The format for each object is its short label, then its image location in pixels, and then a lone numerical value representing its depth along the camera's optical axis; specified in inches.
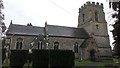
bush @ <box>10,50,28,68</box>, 372.3
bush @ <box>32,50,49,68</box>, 343.3
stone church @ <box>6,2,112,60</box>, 627.6
